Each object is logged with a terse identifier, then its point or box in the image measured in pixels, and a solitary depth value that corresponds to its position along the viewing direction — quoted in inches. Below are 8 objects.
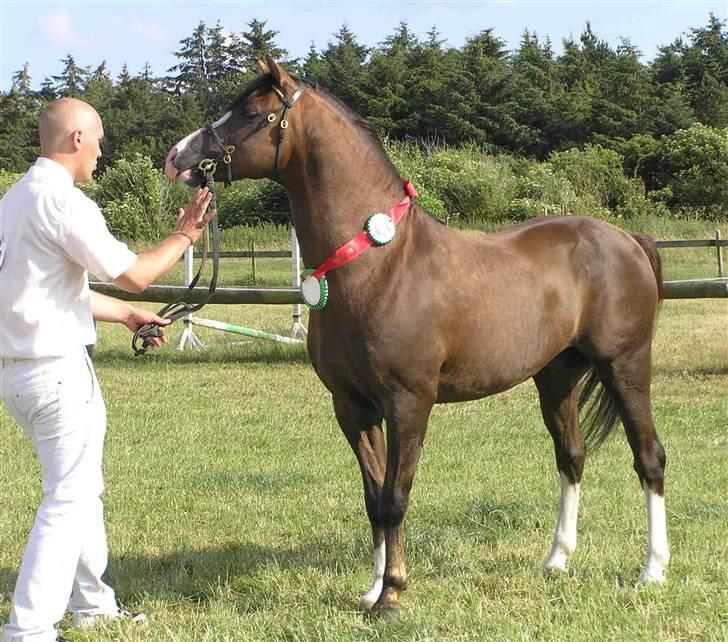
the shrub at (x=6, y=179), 1617.9
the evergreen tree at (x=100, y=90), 2578.7
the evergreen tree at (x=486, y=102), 1852.9
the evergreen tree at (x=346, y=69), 1925.1
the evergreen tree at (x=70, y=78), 3161.9
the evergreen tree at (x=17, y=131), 2191.2
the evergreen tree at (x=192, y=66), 2800.2
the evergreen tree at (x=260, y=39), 2353.7
